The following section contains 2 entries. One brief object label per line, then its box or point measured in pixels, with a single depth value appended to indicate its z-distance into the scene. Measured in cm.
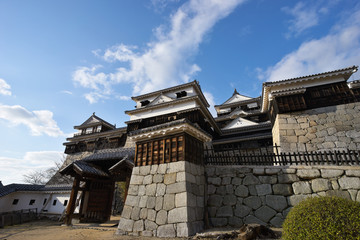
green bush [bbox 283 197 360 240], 323
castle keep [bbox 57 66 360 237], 638
